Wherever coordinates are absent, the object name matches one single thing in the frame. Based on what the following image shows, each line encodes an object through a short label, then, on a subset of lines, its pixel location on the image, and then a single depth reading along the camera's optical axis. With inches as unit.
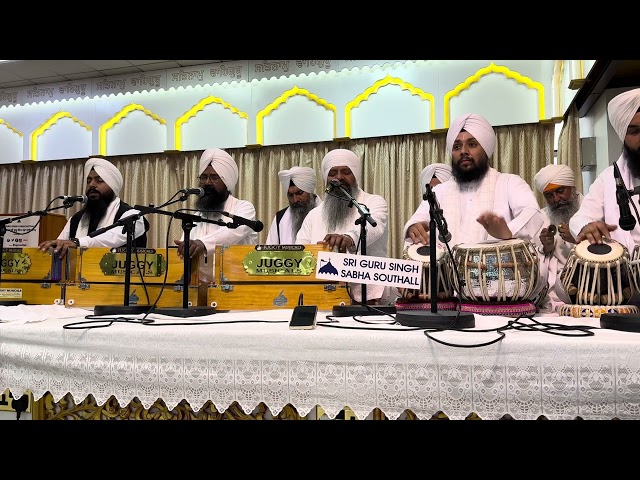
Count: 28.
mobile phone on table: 59.7
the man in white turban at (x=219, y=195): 150.5
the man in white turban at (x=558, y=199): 144.9
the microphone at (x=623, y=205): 63.7
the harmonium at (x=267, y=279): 93.1
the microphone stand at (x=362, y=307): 80.2
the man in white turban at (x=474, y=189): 106.3
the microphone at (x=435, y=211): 63.9
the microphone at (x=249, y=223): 86.0
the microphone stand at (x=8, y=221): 94.7
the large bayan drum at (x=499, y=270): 78.0
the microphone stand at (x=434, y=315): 59.2
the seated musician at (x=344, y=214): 142.6
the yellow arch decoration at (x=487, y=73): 221.5
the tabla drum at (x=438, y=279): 84.7
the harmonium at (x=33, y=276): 101.5
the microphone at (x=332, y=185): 85.7
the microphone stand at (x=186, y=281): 79.6
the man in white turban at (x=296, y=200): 188.9
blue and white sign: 62.1
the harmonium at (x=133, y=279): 95.3
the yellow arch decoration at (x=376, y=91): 235.1
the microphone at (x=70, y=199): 95.3
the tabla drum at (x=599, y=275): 72.6
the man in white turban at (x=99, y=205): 150.3
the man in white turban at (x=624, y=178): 91.7
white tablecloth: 49.9
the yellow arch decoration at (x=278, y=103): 249.8
